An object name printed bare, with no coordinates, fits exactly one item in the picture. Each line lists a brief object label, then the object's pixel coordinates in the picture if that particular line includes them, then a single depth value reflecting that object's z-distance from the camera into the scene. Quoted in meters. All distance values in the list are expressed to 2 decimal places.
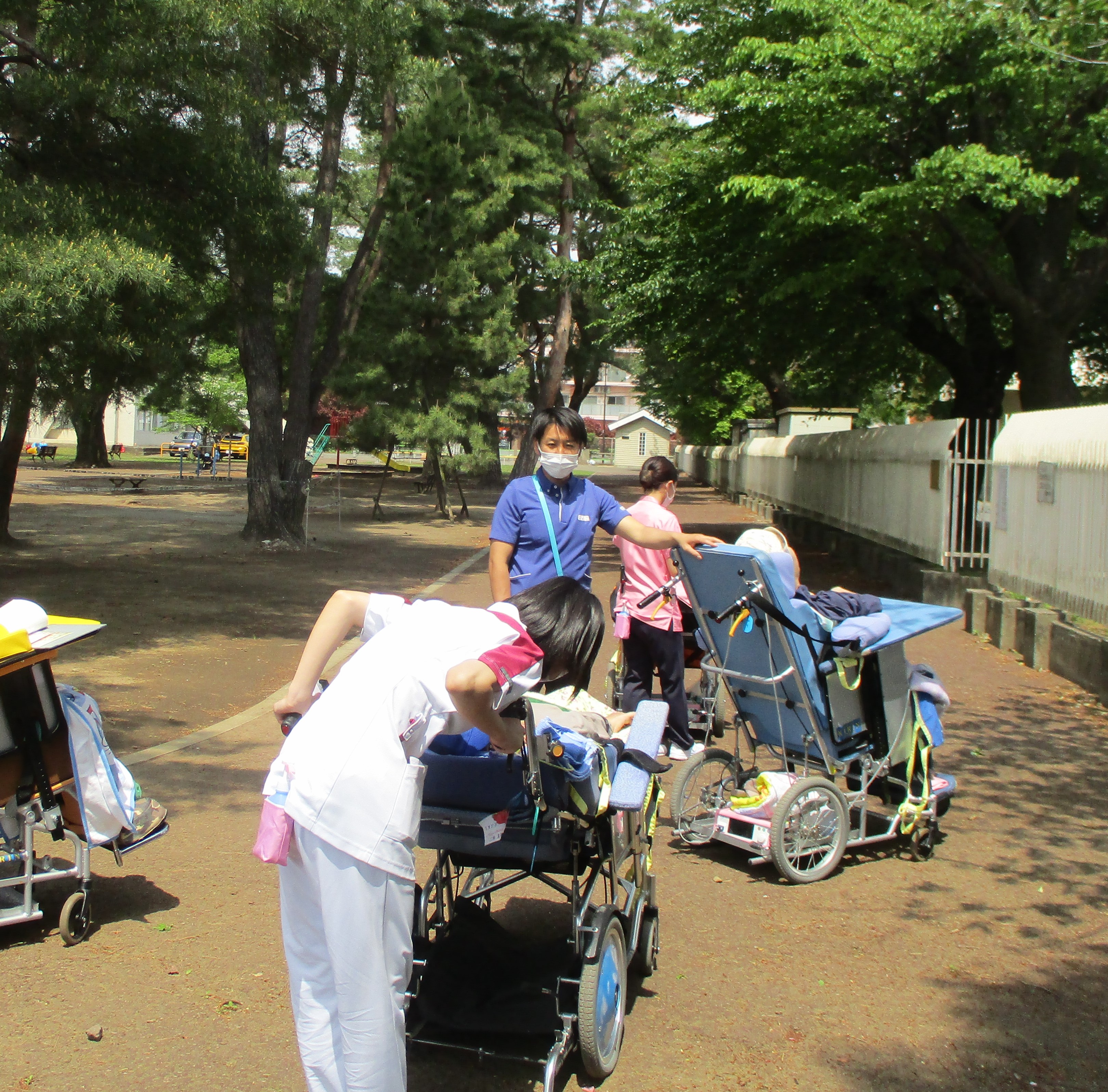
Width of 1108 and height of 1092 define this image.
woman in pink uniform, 6.86
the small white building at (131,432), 78.25
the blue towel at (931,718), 5.46
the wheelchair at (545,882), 3.26
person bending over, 2.74
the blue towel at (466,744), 3.36
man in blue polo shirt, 5.27
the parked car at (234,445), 60.34
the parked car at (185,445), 59.34
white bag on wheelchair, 4.43
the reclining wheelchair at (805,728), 5.04
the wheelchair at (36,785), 4.25
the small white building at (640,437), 93.50
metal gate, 13.37
